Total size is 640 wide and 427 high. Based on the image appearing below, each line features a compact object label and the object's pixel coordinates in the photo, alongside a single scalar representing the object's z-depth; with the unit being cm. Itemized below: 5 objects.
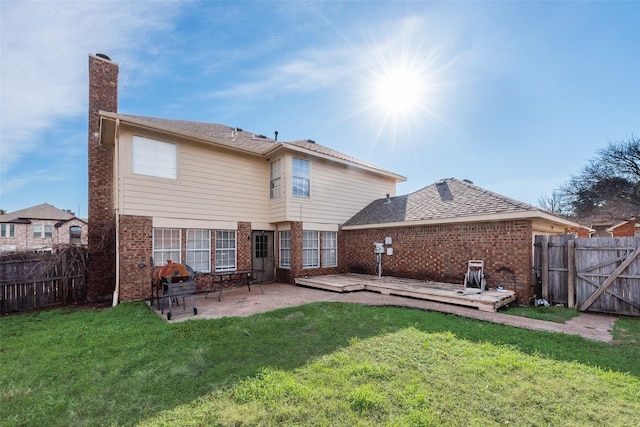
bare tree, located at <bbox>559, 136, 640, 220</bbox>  2208
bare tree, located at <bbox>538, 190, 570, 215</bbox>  2764
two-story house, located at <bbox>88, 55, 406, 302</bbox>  873
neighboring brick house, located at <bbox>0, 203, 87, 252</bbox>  2850
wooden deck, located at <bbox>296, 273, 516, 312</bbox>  734
